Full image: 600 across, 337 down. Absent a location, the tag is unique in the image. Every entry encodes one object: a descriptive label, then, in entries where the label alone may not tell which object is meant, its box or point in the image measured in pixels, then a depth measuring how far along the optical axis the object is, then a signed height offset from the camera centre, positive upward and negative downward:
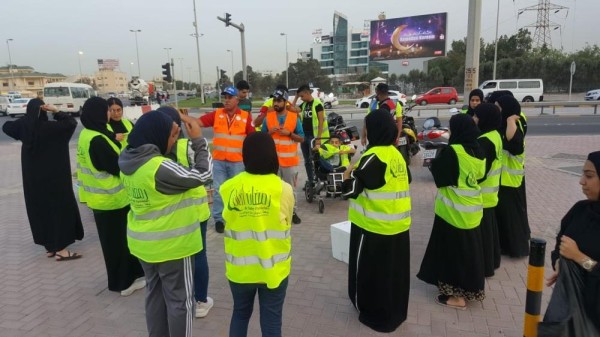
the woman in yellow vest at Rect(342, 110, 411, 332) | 3.19 -1.06
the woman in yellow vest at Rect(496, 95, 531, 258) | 4.66 -1.14
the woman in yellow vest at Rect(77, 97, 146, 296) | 4.02 -0.89
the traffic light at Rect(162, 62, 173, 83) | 19.05 +1.20
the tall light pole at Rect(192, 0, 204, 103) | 32.23 +4.43
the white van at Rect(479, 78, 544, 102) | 32.28 +0.32
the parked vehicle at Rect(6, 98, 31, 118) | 30.61 -0.49
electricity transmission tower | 53.44 +9.37
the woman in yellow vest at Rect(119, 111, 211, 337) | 2.65 -0.80
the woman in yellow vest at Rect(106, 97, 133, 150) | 4.91 -0.23
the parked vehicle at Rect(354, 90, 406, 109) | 30.91 -0.54
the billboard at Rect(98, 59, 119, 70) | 95.69 +8.47
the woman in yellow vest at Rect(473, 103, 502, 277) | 3.99 -0.74
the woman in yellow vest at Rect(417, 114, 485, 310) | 3.55 -1.09
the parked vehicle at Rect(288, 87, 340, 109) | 33.03 -0.46
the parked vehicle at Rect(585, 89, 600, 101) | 32.03 -0.52
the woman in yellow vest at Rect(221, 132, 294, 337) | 2.59 -0.88
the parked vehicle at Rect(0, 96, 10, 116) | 34.16 -0.20
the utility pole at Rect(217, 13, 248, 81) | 17.36 +2.92
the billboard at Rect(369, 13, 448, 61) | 58.03 +8.10
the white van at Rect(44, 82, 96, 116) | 32.25 +0.36
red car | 34.06 -0.35
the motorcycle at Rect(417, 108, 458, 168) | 8.25 -1.00
